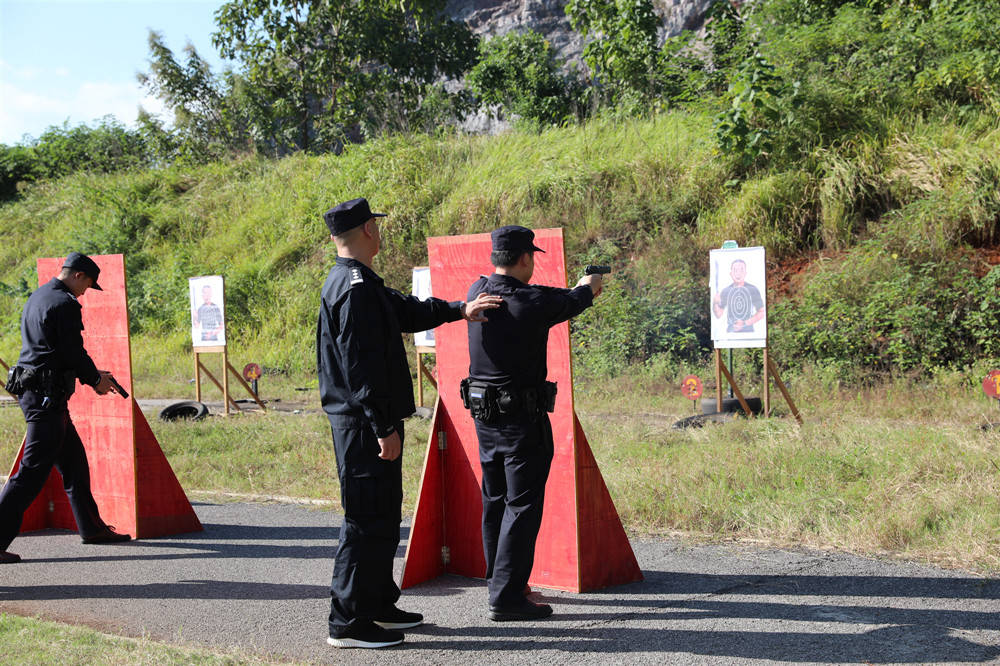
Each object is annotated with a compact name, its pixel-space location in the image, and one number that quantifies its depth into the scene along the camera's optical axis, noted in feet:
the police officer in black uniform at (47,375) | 19.85
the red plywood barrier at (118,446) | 22.25
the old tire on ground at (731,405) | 33.88
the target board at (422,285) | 42.73
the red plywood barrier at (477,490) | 16.16
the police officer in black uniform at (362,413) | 13.32
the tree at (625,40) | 61.16
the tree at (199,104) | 94.43
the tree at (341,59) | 79.00
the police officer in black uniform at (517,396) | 14.62
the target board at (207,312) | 46.39
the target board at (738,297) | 33.14
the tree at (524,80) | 79.97
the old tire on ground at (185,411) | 40.39
